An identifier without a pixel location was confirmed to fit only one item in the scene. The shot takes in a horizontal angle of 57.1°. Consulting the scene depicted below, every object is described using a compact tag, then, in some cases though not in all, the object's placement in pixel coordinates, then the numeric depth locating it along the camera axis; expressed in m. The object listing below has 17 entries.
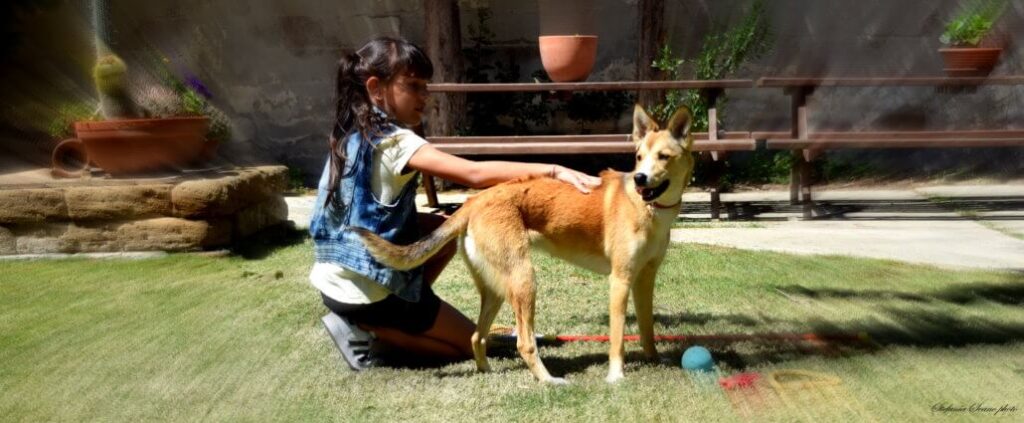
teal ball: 3.22
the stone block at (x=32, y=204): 5.45
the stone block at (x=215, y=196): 5.40
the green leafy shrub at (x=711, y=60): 4.51
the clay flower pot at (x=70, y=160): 5.99
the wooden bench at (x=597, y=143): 6.81
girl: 3.15
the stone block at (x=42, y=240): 5.50
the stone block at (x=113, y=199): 5.43
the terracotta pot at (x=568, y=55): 7.27
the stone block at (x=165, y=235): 5.45
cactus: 5.79
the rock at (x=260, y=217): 5.88
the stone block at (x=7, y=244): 5.53
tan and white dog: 3.10
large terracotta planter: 5.73
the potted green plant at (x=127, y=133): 5.73
